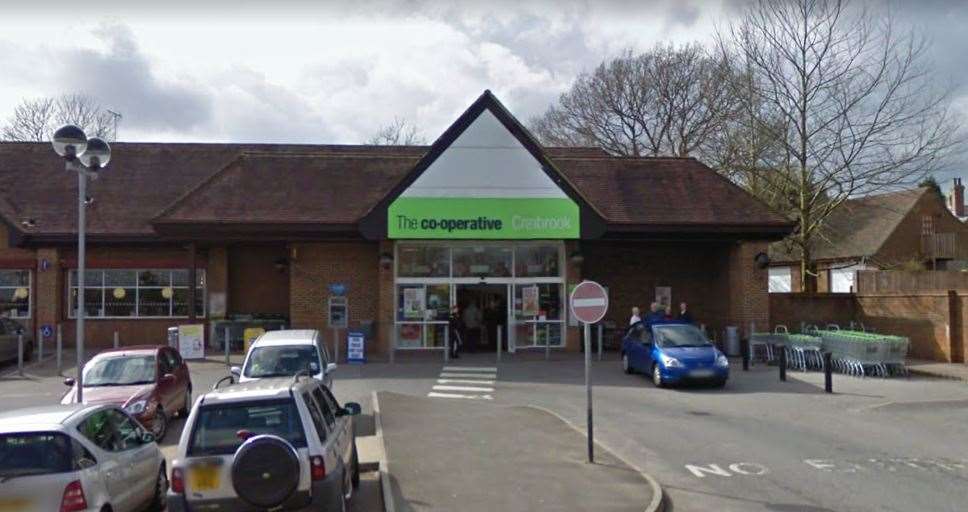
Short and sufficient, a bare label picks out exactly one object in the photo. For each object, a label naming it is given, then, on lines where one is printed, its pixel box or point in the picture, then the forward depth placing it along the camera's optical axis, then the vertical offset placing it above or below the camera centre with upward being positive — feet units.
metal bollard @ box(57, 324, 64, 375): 78.17 -5.41
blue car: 66.03 -4.46
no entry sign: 39.40 -0.24
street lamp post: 38.96 +6.72
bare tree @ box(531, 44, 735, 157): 151.84 +34.45
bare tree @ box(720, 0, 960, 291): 109.19 +18.52
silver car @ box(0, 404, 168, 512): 23.89 -4.68
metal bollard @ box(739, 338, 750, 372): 78.01 -5.00
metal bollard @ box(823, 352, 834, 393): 64.90 -5.52
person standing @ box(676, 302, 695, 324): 86.66 -1.75
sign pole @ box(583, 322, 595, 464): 38.19 -4.46
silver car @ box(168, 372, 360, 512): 24.17 -4.36
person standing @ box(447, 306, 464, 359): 83.92 -3.27
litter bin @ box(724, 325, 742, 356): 87.97 -4.43
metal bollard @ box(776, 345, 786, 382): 70.90 -5.59
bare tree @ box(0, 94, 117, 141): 168.14 +32.53
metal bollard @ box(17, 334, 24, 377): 76.05 -4.52
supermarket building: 84.89 +5.97
